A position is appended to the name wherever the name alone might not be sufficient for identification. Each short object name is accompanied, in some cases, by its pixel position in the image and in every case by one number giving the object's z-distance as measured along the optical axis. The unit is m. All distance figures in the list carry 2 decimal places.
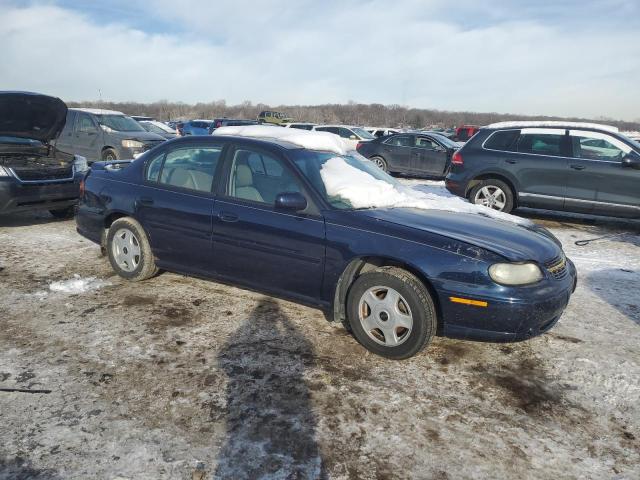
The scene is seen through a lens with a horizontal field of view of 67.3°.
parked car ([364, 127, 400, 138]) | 23.88
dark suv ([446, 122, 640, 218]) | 7.36
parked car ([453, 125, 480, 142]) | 28.43
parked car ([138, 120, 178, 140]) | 18.16
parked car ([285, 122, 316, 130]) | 22.01
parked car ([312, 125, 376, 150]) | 17.92
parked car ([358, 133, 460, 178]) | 14.36
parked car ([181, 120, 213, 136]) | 24.18
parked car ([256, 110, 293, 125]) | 35.78
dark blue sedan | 3.16
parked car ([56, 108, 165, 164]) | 11.81
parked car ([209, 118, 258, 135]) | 23.58
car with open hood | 6.19
